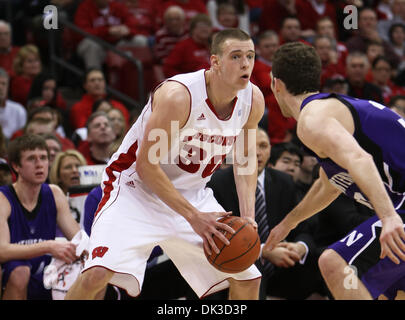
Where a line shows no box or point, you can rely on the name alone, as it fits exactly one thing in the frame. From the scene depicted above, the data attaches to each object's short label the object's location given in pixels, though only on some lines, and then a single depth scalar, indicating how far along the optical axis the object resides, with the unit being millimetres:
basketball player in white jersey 7711
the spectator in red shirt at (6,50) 17437
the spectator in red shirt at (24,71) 17031
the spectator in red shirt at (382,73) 18578
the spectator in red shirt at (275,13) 21203
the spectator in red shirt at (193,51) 17628
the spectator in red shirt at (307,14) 21484
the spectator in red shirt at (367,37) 20828
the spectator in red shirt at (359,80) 17016
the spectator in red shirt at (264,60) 16500
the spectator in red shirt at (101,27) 18234
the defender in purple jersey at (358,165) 6668
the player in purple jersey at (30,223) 9767
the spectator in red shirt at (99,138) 13297
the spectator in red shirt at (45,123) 13719
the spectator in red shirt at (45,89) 16172
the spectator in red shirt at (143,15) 19719
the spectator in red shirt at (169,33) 18594
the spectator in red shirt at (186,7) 19922
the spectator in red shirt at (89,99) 16172
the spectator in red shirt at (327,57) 17687
